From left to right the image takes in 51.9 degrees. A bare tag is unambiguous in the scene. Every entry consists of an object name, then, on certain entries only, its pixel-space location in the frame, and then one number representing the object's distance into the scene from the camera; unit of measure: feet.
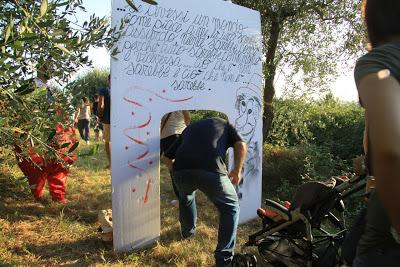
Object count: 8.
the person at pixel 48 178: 16.97
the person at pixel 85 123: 39.53
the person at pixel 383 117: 3.51
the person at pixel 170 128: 18.54
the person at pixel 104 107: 22.27
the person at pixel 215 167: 13.19
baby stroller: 10.54
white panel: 14.25
